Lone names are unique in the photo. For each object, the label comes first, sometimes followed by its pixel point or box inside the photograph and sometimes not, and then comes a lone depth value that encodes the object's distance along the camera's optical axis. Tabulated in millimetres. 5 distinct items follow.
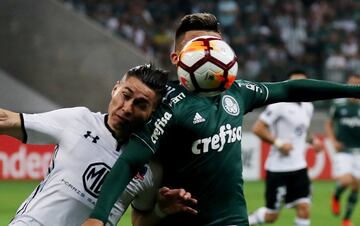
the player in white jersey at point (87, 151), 9242
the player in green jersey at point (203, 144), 9562
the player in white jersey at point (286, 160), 22219
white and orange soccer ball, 9000
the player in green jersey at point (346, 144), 27047
